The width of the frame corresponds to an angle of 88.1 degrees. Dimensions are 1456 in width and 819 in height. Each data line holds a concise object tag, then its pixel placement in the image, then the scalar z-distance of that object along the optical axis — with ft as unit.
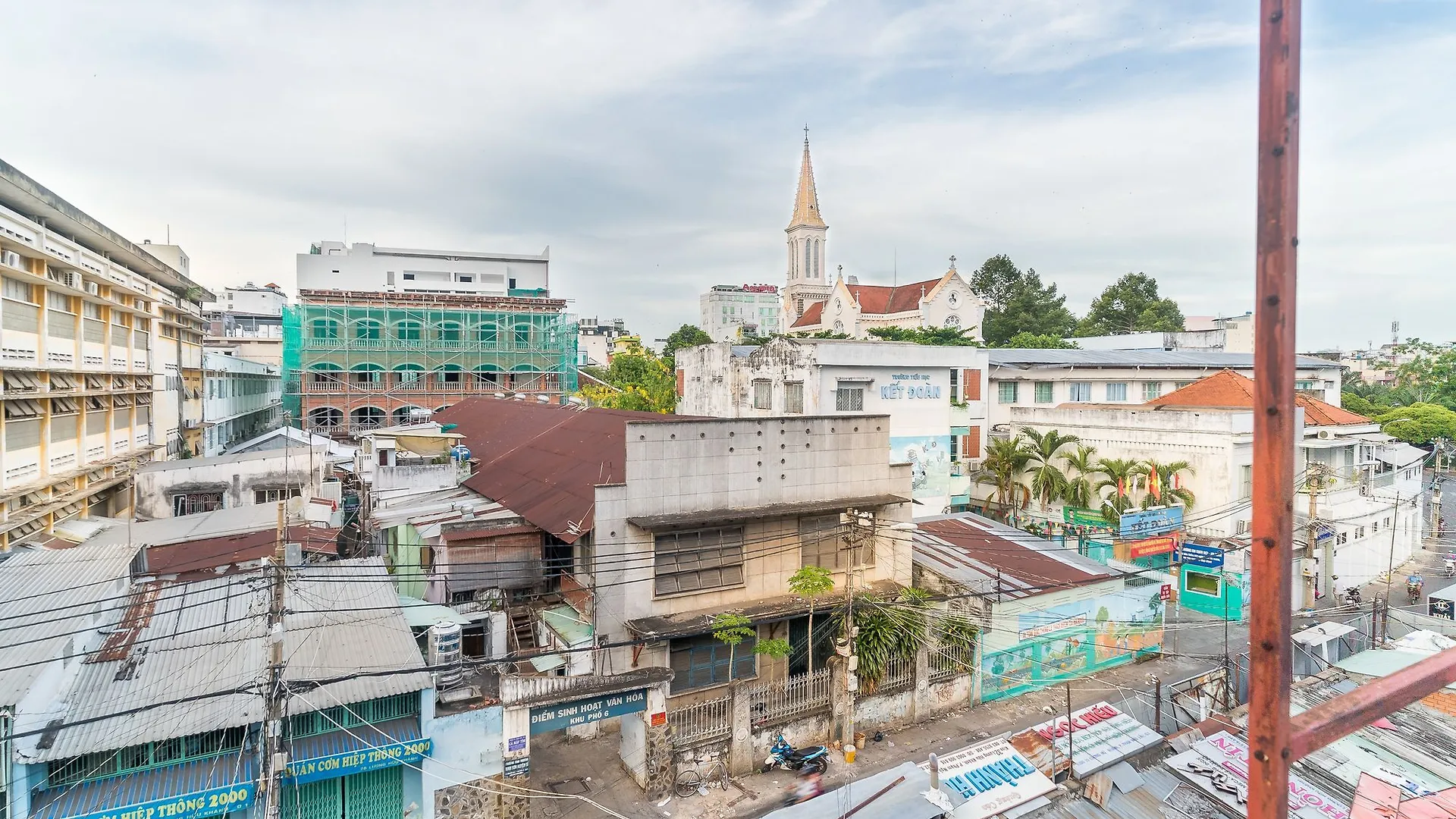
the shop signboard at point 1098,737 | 36.40
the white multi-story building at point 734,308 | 409.28
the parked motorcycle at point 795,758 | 44.06
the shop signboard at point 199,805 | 28.22
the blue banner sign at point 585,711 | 38.27
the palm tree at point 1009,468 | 92.53
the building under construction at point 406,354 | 148.97
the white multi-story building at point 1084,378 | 111.75
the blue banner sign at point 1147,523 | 74.49
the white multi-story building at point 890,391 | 80.07
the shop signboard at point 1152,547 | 72.43
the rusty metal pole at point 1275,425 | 5.93
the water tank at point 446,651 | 38.70
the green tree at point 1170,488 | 81.92
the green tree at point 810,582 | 46.16
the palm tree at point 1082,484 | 87.66
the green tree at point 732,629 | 44.06
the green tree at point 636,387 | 132.36
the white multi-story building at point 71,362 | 58.03
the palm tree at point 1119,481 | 83.20
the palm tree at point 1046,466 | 90.48
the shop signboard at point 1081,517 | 85.56
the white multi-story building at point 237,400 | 124.26
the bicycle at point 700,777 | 41.57
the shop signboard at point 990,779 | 32.94
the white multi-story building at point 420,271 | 198.90
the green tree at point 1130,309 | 222.48
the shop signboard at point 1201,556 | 68.69
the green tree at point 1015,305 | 220.43
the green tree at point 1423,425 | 145.38
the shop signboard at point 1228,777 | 28.43
